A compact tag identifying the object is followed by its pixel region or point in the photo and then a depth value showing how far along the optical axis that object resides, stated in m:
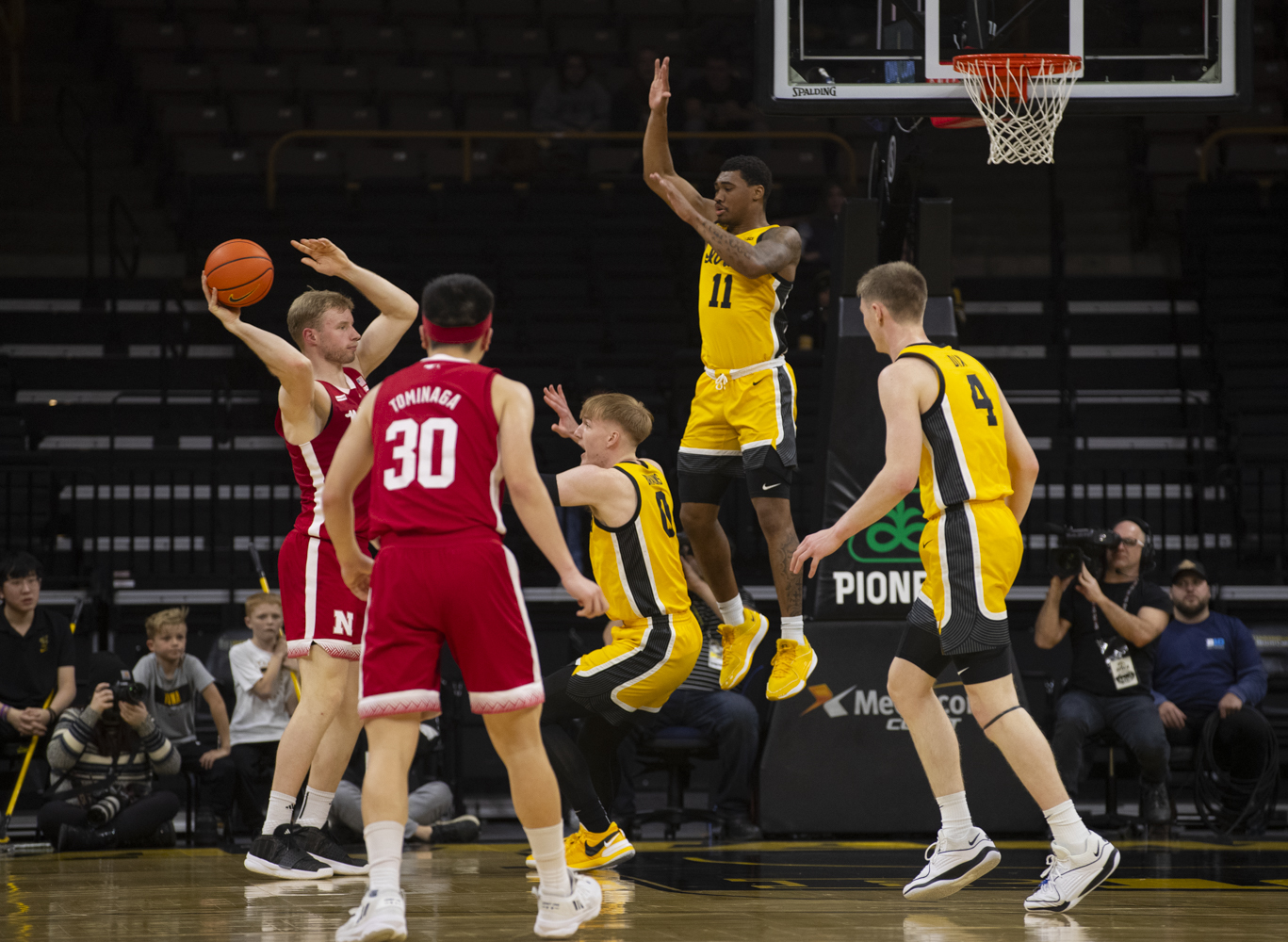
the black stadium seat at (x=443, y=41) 34.22
